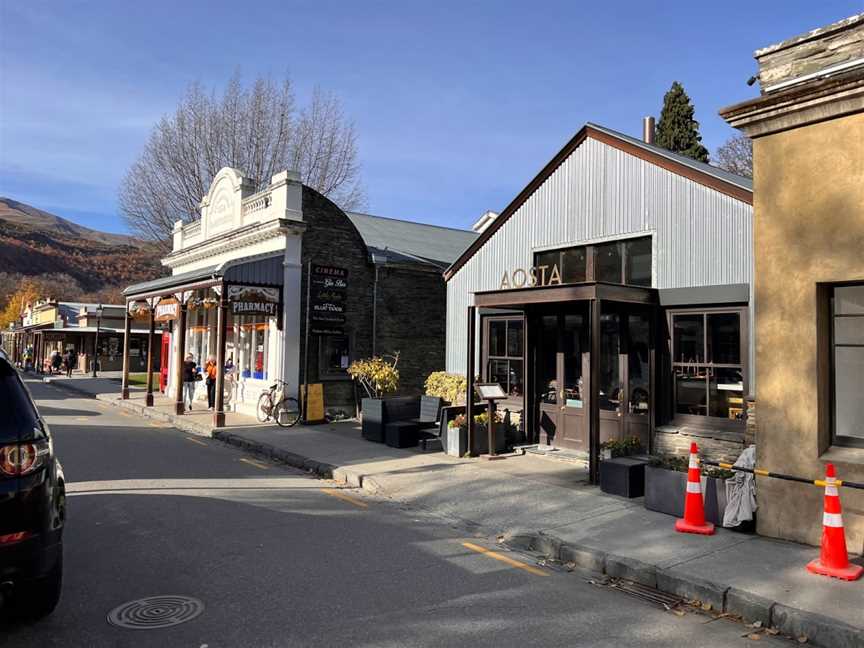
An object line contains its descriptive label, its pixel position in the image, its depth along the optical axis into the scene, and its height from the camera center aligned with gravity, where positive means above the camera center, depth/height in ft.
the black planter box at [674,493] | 23.22 -4.87
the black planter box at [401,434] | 41.11 -4.85
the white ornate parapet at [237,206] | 54.03 +14.18
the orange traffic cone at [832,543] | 18.03 -4.98
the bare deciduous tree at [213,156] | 103.14 +32.48
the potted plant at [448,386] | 47.16 -2.01
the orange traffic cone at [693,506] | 22.21 -4.97
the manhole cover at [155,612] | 14.76 -6.10
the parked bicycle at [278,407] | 51.37 -4.03
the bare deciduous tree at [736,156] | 111.21 +36.38
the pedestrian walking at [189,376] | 61.52 -1.96
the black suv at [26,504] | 12.43 -3.00
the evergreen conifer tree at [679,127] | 95.50 +35.32
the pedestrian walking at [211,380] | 61.21 -2.30
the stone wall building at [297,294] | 53.47 +5.71
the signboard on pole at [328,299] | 55.01 +5.10
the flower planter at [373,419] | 43.19 -4.15
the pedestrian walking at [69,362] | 123.75 -1.61
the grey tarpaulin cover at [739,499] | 22.25 -4.70
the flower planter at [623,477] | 27.43 -4.95
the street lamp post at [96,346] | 121.76 +1.54
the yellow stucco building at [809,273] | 20.65 +3.06
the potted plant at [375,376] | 52.29 -1.43
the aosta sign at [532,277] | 40.70 +5.46
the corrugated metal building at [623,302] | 31.65 +3.24
